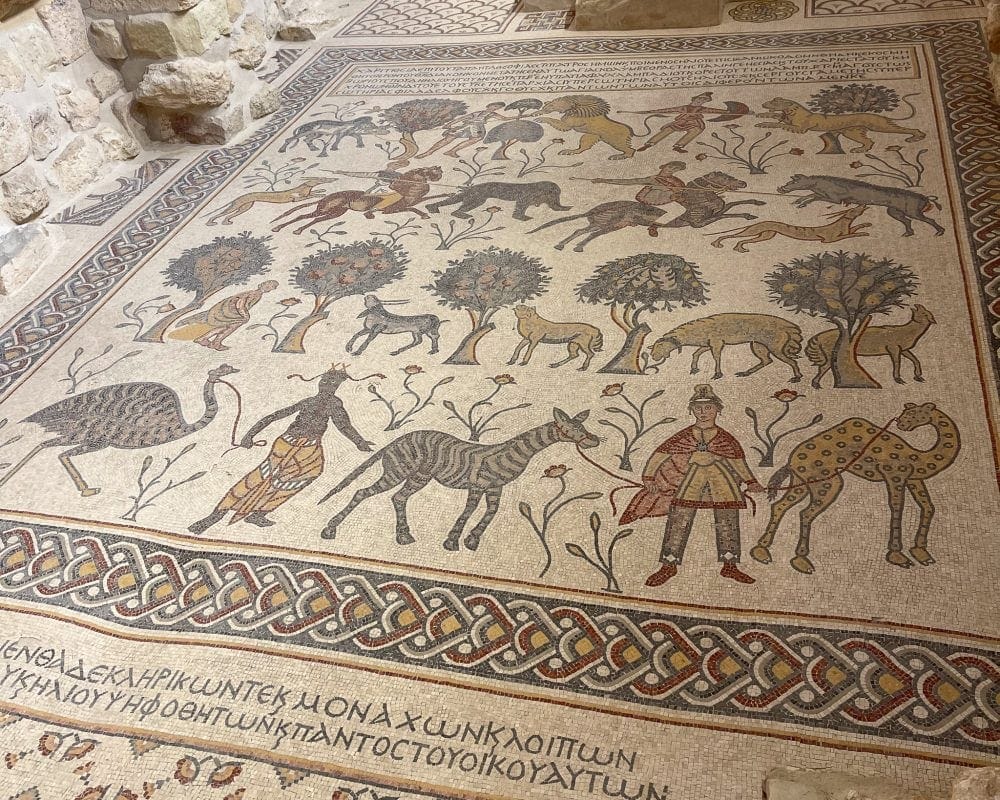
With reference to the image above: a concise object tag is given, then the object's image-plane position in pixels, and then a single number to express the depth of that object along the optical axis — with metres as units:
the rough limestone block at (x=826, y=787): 1.36
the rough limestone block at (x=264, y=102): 4.09
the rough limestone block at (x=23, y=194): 3.20
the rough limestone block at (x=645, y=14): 4.48
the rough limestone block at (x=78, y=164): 3.52
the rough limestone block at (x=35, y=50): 3.36
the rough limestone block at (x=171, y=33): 3.74
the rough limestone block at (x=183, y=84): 3.76
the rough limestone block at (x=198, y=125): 3.86
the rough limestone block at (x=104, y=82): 3.74
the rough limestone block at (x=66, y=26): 3.50
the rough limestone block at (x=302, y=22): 4.80
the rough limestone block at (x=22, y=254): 3.01
